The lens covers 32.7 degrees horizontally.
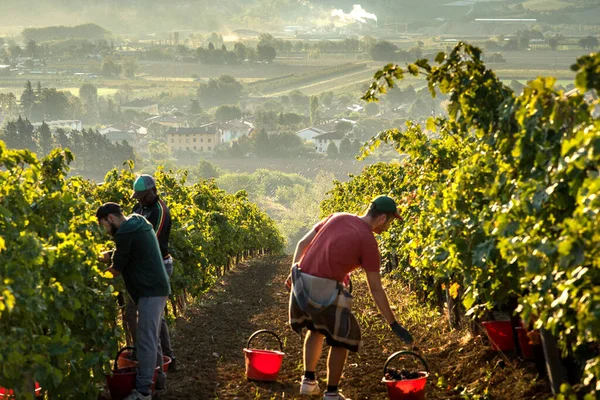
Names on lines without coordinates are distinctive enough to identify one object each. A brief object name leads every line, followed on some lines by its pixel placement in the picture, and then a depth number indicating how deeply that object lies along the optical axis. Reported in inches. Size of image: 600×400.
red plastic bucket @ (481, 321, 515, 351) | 351.9
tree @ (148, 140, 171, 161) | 6555.1
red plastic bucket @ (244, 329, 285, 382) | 347.9
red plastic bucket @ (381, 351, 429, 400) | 294.8
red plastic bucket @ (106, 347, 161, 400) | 318.7
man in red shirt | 291.9
